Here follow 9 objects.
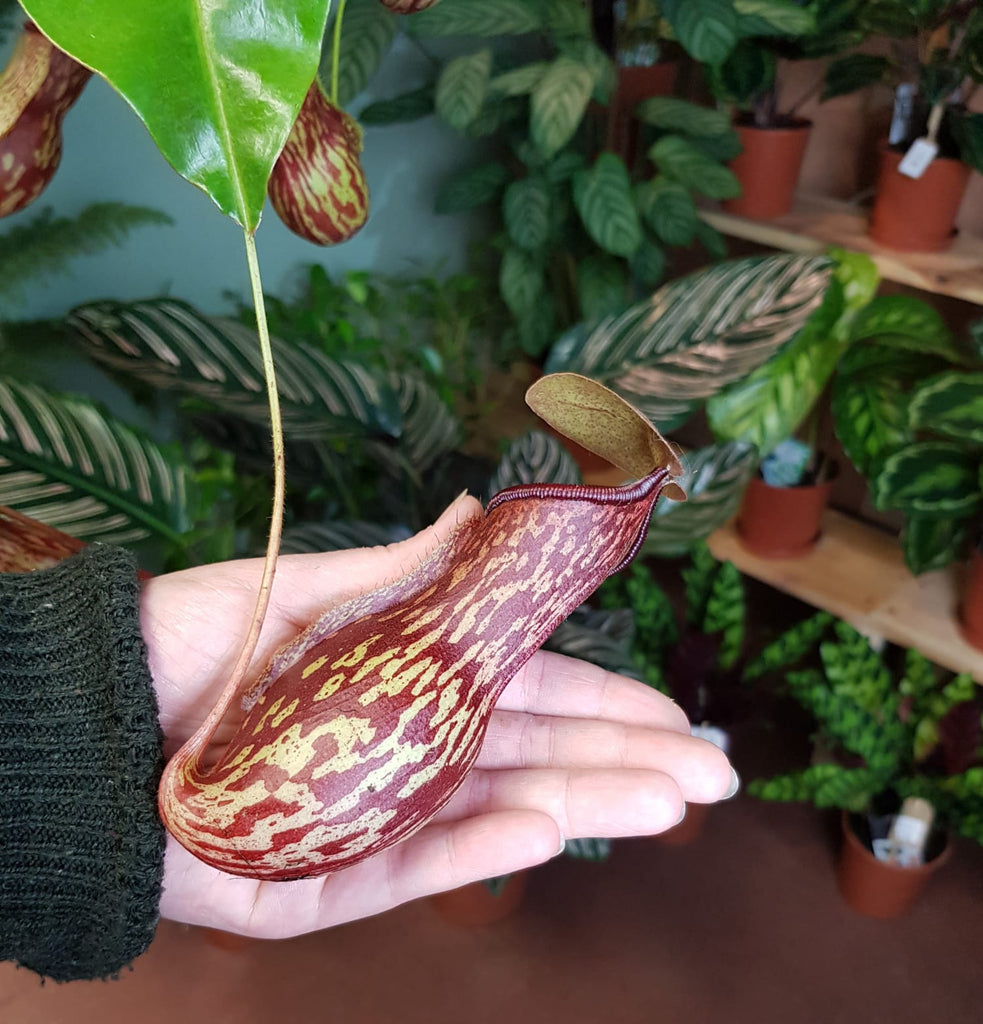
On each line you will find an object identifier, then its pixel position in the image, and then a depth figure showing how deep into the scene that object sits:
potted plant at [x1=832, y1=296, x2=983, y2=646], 0.98
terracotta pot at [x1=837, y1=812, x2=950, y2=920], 1.11
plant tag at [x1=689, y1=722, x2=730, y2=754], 1.15
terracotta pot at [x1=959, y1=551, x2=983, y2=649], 1.10
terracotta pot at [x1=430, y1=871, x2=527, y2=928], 1.10
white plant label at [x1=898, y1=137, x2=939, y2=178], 1.09
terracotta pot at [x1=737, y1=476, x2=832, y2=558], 1.28
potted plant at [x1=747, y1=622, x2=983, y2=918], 1.07
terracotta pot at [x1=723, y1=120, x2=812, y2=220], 1.24
